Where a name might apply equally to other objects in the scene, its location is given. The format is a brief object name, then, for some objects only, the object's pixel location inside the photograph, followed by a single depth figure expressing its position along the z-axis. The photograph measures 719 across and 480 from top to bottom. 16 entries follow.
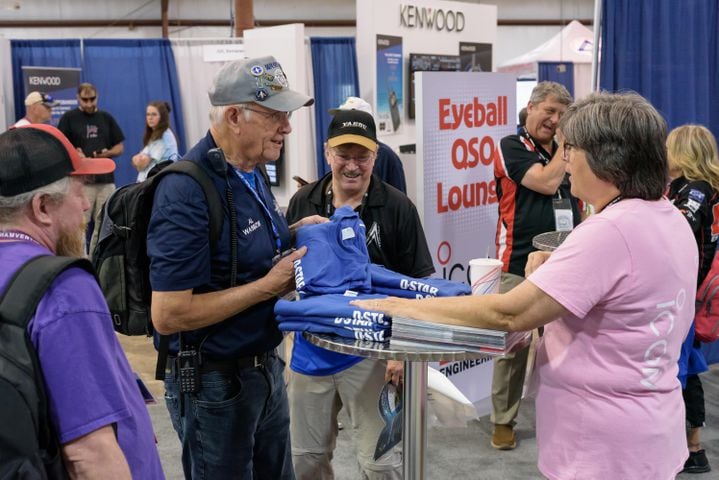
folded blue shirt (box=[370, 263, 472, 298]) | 1.85
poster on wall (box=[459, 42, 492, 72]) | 7.39
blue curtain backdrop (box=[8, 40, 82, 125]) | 8.37
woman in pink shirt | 1.47
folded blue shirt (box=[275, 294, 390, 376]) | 1.61
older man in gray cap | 1.70
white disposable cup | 1.90
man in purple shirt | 1.13
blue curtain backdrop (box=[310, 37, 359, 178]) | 8.09
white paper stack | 1.54
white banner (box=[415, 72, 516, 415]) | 3.38
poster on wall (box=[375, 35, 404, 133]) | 6.56
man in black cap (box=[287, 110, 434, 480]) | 2.40
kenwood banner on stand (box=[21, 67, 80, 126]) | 8.12
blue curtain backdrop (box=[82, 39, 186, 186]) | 8.95
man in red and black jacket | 3.26
